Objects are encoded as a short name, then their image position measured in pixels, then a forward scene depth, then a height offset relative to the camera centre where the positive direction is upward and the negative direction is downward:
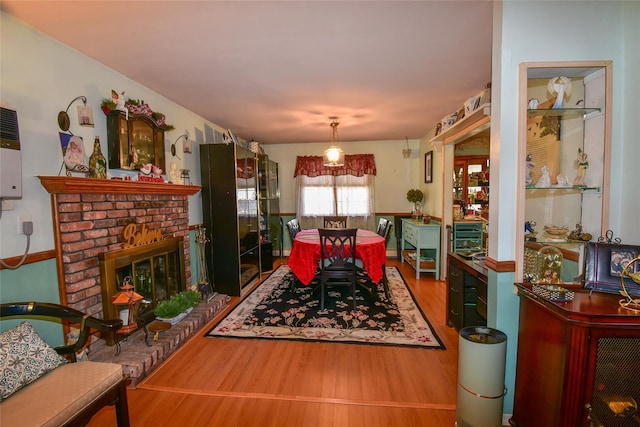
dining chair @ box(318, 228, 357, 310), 3.17 -0.67
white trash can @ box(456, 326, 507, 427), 1.47 -0.96
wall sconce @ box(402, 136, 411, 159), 5.56 +0.87
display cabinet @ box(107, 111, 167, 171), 2.45 +0.53
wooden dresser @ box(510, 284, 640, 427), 1.19 -0.72
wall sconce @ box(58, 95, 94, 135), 2.04 +0.60
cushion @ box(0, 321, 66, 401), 1.31 -0.77
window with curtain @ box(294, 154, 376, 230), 5.70 +0.13
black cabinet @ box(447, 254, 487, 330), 2.31 -0.86
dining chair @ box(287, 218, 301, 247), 4.02 -0.44
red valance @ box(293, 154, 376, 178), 5.68 +0.60
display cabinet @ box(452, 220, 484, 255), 4.04 -0.56
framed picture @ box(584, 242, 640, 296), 1.39 -0.36
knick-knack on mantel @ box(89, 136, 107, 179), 2.23 +0.28
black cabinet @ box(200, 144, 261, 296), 3.74 -0.18
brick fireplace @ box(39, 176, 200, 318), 1.98 -0.18
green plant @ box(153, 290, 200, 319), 2.69 -1.02
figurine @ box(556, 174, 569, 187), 1.70 +0.08
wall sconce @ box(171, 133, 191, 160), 3.39 +0.65
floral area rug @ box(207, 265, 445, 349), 2.66 -1.27
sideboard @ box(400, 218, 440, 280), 4.27 -0.71
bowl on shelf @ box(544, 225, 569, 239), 1.73 -0.22
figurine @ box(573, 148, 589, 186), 1.67 +0.15
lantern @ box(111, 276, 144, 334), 2.18 -0.83
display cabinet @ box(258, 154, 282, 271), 4.88 -0.20
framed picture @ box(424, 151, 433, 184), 4.86 +0.49
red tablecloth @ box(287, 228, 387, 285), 3.30 -0.69
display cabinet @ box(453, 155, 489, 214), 5.39 +0.25
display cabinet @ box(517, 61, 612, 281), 1.57 +0.24
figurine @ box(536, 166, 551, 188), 1.67 +0.09
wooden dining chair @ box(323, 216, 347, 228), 4.38 -0.39
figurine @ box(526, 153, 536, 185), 1.62 +0.15
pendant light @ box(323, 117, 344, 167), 3.91 +0.57
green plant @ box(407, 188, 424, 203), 5.14 +0.01
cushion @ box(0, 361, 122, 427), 1.18 -0.87
